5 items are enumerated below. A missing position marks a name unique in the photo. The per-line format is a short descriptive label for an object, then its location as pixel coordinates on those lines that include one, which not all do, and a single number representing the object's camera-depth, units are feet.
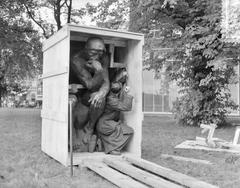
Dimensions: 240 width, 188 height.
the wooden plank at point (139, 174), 12.59
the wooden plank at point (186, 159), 18.66
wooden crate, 17.34
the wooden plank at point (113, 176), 13.01
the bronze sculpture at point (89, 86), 18.89
